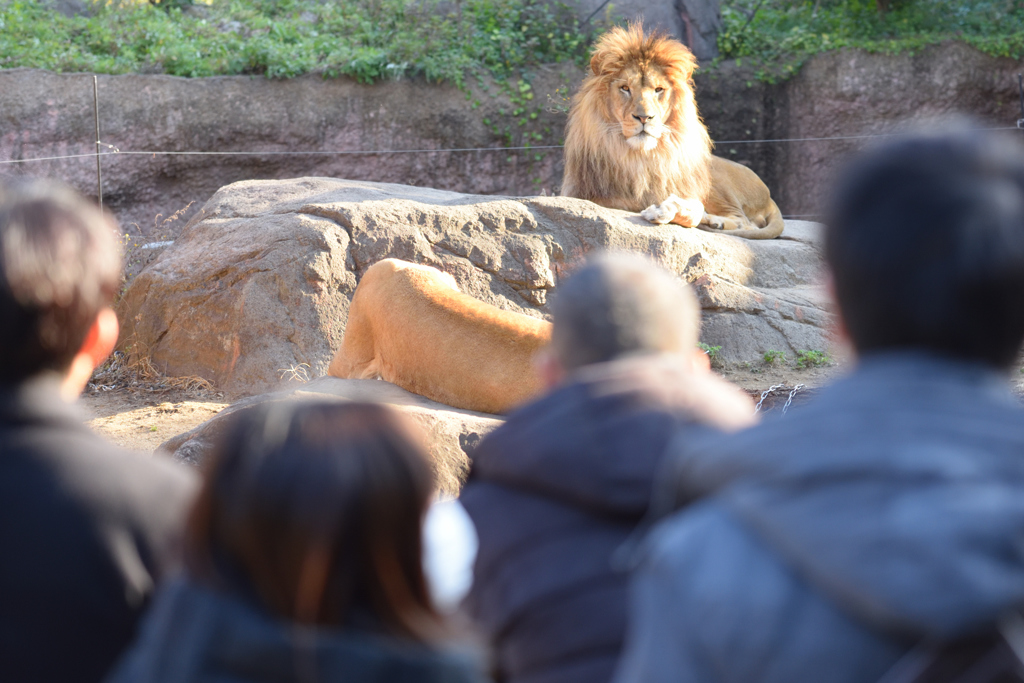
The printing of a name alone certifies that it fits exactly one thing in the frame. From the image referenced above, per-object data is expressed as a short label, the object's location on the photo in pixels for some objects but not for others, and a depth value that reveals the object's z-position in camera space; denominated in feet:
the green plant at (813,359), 42.57
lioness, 31.27
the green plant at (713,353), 42.32
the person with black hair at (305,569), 7.22
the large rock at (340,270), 40.50
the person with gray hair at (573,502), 8.89
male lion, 49.57
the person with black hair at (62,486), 9.25
